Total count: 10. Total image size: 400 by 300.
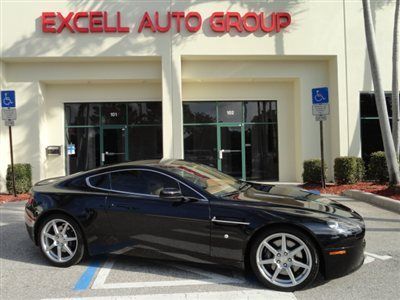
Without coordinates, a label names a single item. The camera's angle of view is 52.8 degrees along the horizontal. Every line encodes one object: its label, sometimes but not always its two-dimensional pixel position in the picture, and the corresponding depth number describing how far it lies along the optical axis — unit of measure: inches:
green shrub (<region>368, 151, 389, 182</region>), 493.6
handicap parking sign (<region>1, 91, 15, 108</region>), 440.9
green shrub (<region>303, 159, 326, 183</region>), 498.0
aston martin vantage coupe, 172.9
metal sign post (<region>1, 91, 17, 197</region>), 441.4
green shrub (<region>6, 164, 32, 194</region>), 490.0
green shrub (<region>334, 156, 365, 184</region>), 490.3
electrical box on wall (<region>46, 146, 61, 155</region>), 561.0
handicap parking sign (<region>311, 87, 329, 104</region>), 431.8
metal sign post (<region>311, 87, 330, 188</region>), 433.4
